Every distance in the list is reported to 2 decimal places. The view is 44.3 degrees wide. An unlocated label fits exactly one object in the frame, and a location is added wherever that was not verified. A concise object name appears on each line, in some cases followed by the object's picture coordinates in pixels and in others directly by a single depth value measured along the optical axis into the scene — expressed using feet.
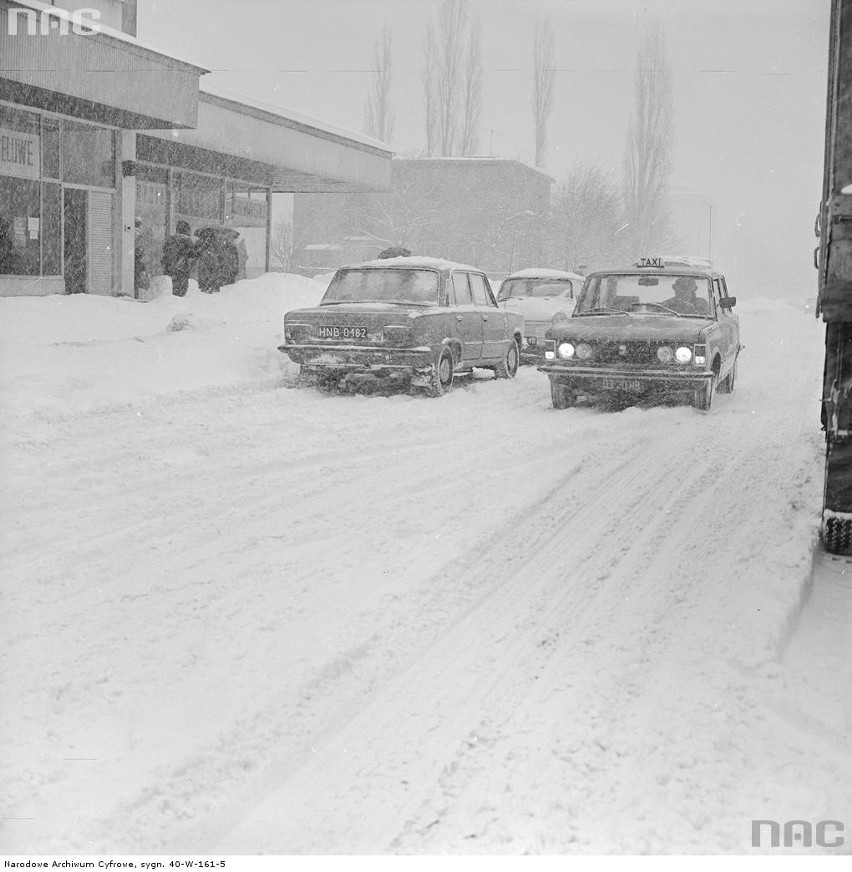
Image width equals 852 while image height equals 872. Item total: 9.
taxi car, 33.37
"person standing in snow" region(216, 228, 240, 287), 75.66
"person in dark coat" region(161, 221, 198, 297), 72.13
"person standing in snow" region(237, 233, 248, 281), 81.94
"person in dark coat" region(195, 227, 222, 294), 75.20
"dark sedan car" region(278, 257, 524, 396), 35.94
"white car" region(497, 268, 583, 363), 52.19
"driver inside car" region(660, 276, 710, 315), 36.37
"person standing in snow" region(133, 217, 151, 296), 68.18
